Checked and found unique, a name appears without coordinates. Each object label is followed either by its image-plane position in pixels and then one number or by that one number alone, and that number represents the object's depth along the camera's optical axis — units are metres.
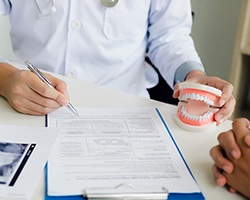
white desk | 0.68
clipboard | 0.62
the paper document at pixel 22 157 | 0.64
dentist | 1.15
